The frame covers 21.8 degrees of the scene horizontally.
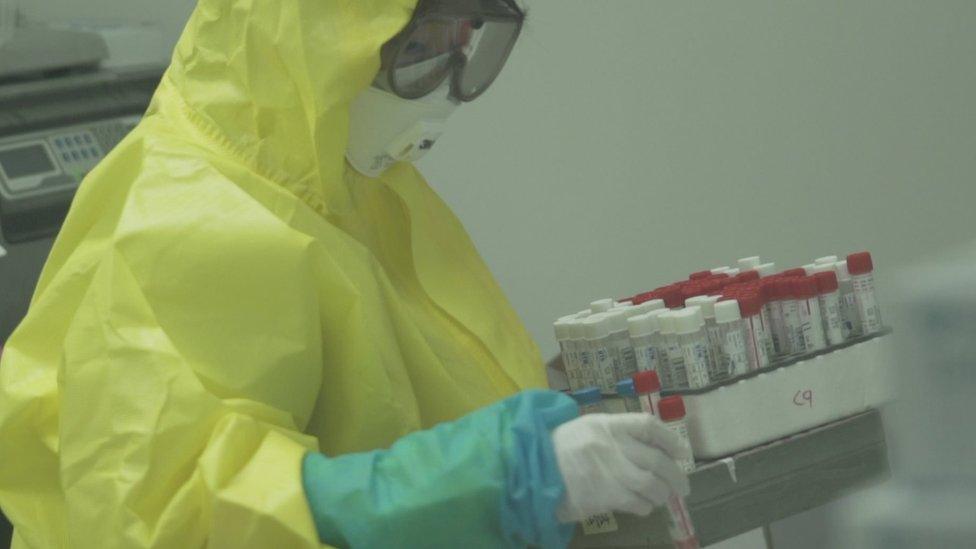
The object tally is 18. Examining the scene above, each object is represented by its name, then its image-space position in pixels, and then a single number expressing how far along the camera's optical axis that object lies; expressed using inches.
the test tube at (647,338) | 65.1
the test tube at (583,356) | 66.7
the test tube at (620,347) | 66.0
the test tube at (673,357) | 64.2
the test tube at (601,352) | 66.3
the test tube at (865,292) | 66.4
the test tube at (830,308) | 66.1
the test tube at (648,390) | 63.1
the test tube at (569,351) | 67.5
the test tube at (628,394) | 63.6
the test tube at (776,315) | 66.1
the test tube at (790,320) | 65.7
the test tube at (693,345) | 63.8
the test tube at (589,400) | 64.9
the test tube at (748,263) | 72.9
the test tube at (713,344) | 64.6
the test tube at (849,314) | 66.6
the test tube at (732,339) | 64.2
